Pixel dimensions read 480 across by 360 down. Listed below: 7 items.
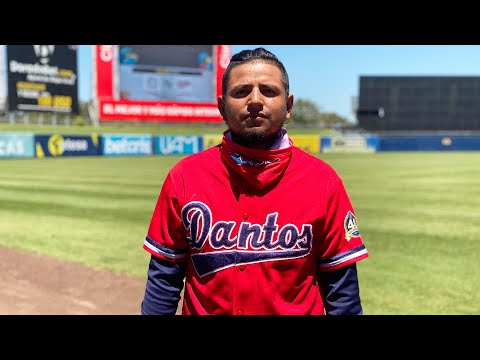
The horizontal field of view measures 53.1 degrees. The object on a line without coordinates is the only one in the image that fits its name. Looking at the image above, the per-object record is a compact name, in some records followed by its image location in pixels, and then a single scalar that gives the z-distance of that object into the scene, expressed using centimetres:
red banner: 3366
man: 169
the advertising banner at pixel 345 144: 4097
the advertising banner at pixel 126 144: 3082
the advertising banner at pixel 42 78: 3109
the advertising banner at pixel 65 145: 2673
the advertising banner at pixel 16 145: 2517
